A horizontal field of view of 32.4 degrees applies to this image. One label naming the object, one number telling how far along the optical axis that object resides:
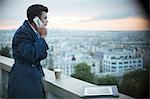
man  1.74
